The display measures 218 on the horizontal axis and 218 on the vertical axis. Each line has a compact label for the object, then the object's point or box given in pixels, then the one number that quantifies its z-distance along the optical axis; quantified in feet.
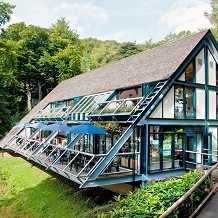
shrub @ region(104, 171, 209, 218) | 18.89
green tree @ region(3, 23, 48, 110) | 128.98
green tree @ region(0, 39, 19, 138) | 72.28
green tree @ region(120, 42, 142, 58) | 162.31
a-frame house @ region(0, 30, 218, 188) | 38.86
